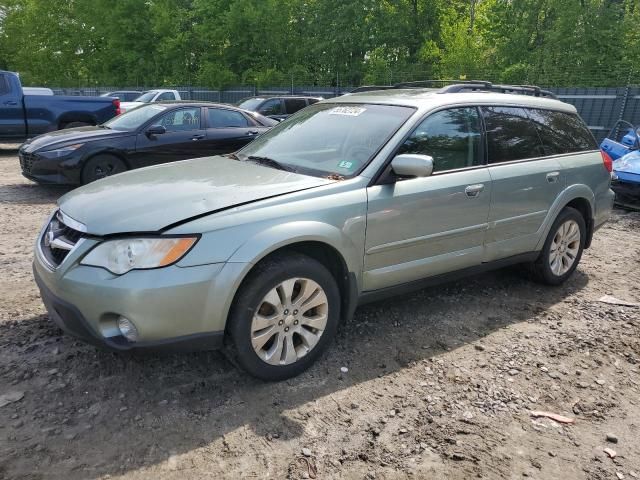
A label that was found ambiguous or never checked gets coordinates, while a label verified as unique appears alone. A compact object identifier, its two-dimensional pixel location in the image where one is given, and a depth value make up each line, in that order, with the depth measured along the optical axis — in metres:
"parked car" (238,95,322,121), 13.55
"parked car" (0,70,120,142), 11.50
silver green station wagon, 2.75
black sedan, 7.83
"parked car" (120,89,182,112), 18.44
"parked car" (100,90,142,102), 22.47
